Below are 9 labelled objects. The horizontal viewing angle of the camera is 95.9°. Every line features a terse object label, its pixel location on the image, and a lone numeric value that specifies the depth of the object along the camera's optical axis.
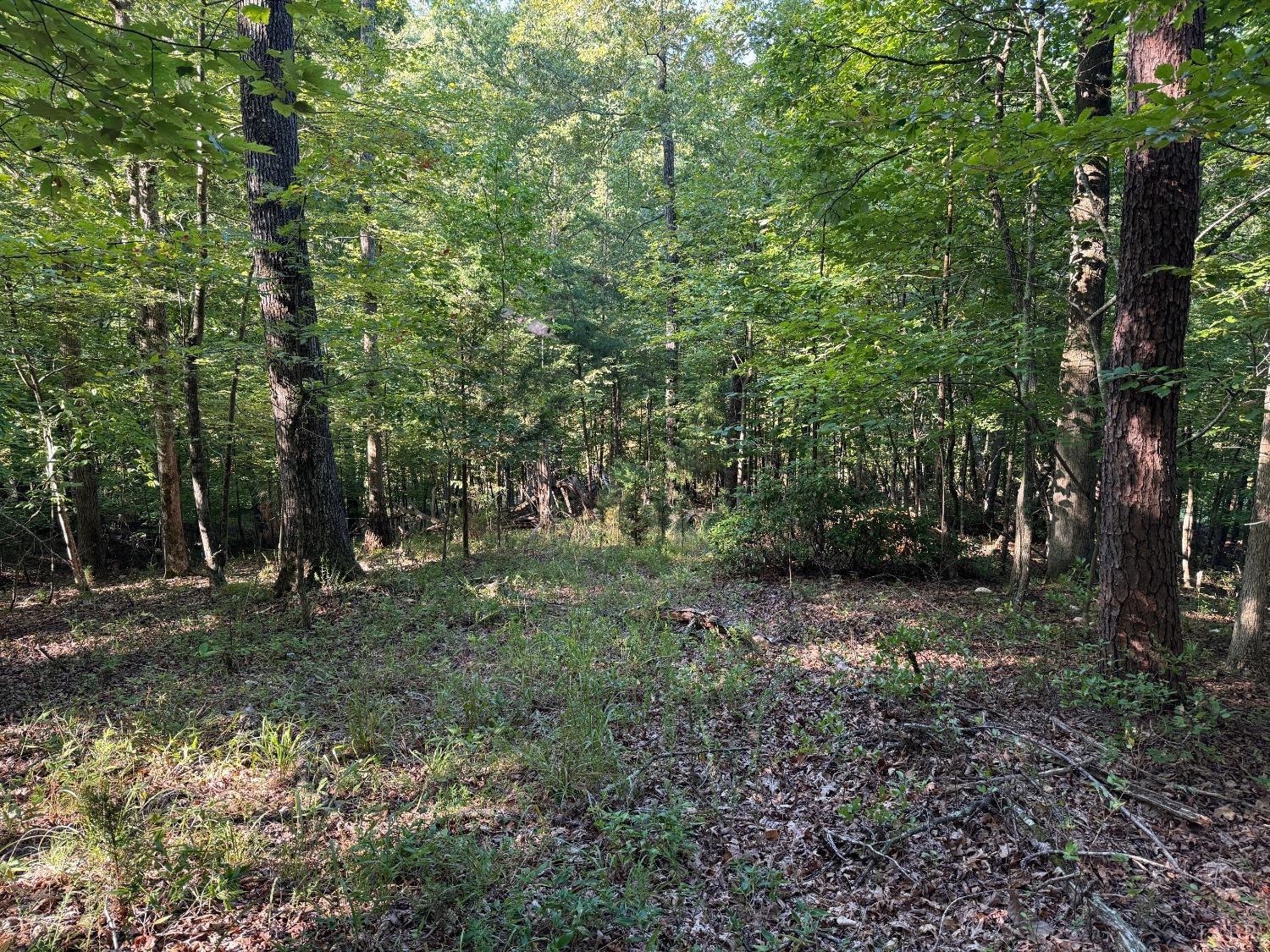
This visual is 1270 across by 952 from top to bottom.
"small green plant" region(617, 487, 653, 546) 11.18
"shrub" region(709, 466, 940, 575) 7.94
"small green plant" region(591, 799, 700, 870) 2.86
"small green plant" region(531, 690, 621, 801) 3.40
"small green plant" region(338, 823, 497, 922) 2.54
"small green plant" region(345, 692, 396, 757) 3.75
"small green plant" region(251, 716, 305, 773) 3.49
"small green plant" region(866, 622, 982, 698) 4.08
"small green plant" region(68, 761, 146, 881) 2.59
